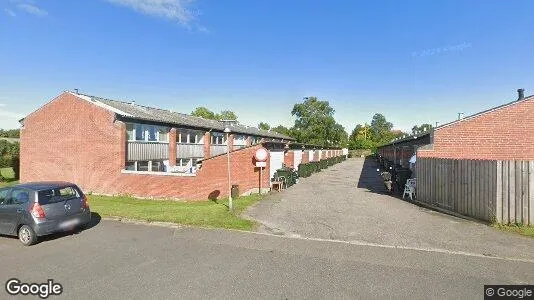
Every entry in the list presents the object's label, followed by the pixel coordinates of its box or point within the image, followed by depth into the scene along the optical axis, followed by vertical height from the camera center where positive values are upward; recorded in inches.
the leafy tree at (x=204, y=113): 3161.9 +353.8
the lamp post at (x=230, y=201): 464.1 -69.8
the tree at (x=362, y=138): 3548.2 +150.8
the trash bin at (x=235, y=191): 660.2 -80.3
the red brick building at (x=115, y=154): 703.1 -11.7
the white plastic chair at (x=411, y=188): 602.9 -65.4
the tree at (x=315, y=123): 2888.8 +238.6
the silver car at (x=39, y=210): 339.0 -63.8
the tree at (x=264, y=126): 4247.0 +310.6
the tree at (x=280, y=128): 4032.0 +275.1
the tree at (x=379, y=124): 5668.8 +477.7
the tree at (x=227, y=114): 3415.6 +372.5
